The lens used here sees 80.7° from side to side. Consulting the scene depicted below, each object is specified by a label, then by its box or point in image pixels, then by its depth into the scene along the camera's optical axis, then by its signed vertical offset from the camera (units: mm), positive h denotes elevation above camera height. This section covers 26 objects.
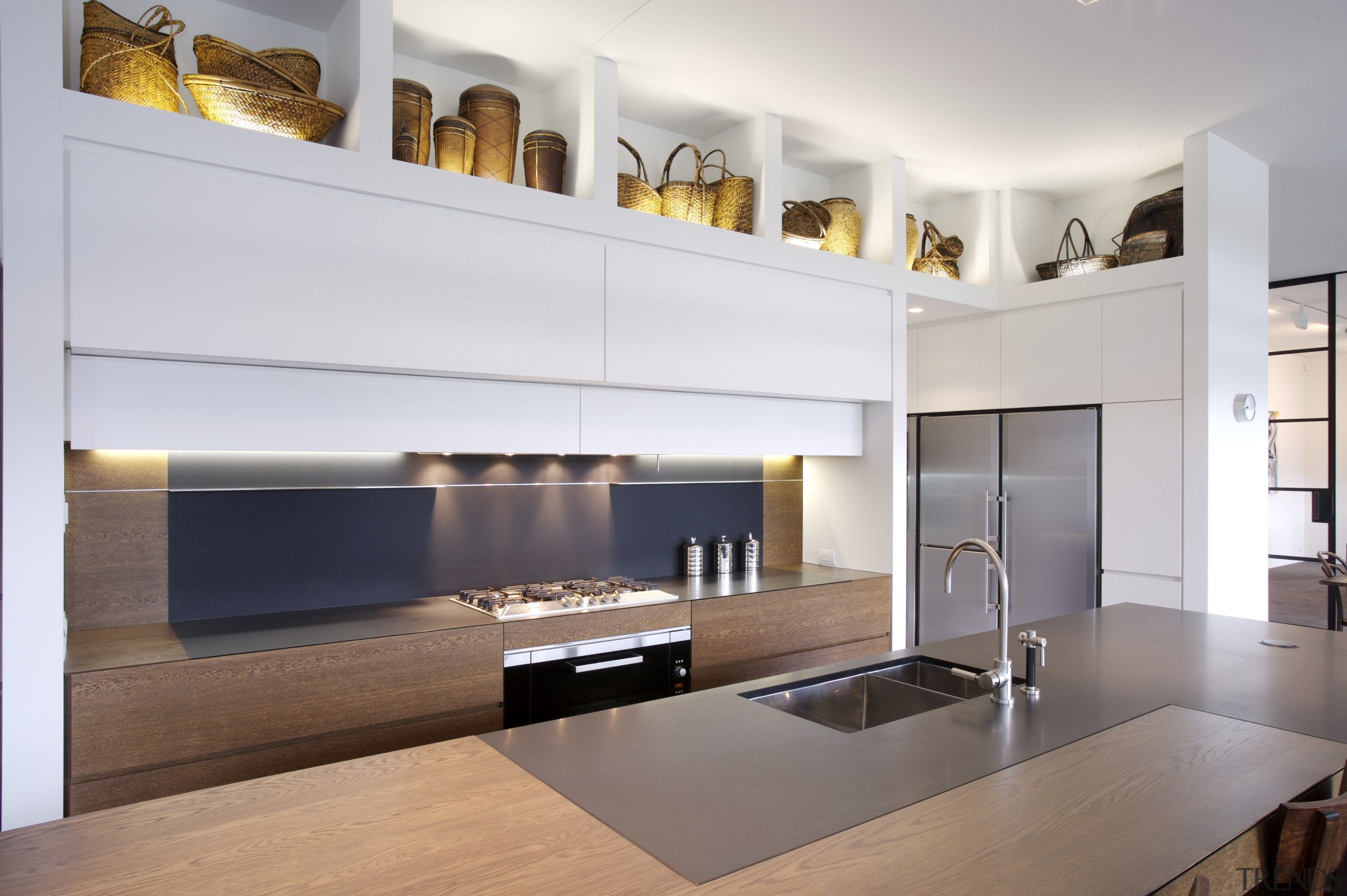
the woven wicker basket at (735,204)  3512 +1093
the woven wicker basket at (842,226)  3986 +1129
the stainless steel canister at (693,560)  3857 -542
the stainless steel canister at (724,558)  3930 -542
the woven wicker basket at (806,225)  3779 +1079
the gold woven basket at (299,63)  2504 +1229
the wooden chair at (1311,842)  1304 -649
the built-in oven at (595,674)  2746 -832
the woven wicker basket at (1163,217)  3867 +1179
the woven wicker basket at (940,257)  4355 +1074
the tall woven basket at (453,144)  2822 +1085
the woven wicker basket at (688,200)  3418 +1082
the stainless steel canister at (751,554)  4031 -534
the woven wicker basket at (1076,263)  4176 +1007
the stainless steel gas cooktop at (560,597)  2883 -581
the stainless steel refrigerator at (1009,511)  4160 -340
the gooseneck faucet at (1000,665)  1905 -523
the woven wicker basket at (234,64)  2348 +1148
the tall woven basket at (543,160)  3014 +1100
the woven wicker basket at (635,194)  3256 +1053
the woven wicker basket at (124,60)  2223 +1094
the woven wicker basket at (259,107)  2352 +1034
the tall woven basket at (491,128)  2920 +1183
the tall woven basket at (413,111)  2756 +1180
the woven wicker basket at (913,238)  4250 +1143
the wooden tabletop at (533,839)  1077 -588
